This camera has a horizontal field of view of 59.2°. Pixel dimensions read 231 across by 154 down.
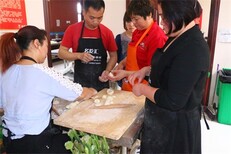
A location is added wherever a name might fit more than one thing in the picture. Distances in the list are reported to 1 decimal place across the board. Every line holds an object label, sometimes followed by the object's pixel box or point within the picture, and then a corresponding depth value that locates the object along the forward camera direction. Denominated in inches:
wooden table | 38.8
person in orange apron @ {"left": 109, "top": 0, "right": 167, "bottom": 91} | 55.1
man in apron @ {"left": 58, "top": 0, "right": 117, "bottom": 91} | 65.3
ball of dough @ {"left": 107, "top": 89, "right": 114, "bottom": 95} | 58.8
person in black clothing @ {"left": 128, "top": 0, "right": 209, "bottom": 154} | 32.8
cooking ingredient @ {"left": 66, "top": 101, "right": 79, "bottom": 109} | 50.8
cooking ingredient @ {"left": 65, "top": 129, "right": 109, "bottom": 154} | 37.9
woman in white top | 40.5
